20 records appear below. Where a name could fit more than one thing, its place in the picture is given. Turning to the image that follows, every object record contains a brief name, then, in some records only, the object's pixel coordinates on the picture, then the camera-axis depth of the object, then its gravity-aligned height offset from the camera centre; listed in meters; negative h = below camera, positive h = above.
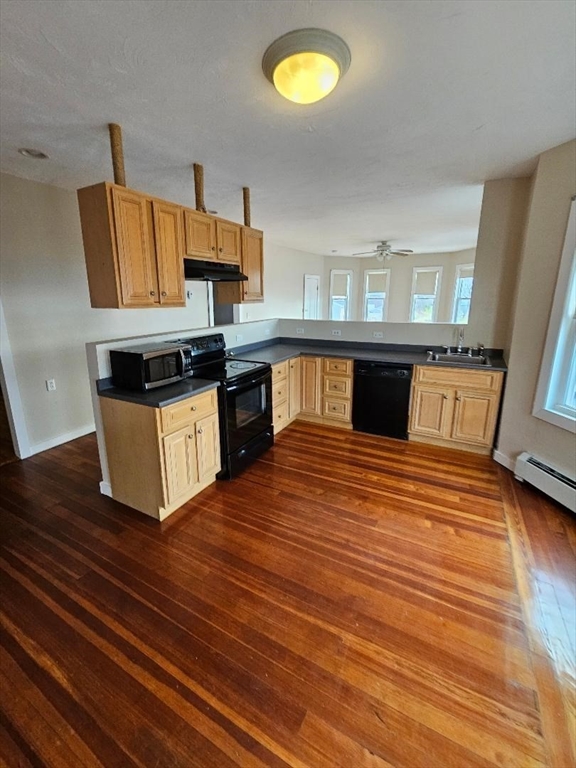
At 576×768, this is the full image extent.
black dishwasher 3.62 -1.03
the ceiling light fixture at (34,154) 2.49 +1.09
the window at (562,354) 2.50 -0.38
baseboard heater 2.46 -1.33
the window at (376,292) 9.39 +0.31
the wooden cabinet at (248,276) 3.44 +0.27
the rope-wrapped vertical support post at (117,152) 2.12 +0.94
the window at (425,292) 8.70 +0.30
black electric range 2.85 -0.84
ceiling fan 6.79 +1.07
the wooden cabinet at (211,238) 2.76 +0.56
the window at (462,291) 8.13 +0.31
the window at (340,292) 9.78 +0.32
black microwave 2.40 -0.46
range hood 2.86 +0.27
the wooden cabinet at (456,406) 3.22 -1.01
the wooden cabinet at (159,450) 2.33 -1.07
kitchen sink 3.43 -0.56
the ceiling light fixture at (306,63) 1.41 +1.04
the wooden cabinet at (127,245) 2.21 +0.39
